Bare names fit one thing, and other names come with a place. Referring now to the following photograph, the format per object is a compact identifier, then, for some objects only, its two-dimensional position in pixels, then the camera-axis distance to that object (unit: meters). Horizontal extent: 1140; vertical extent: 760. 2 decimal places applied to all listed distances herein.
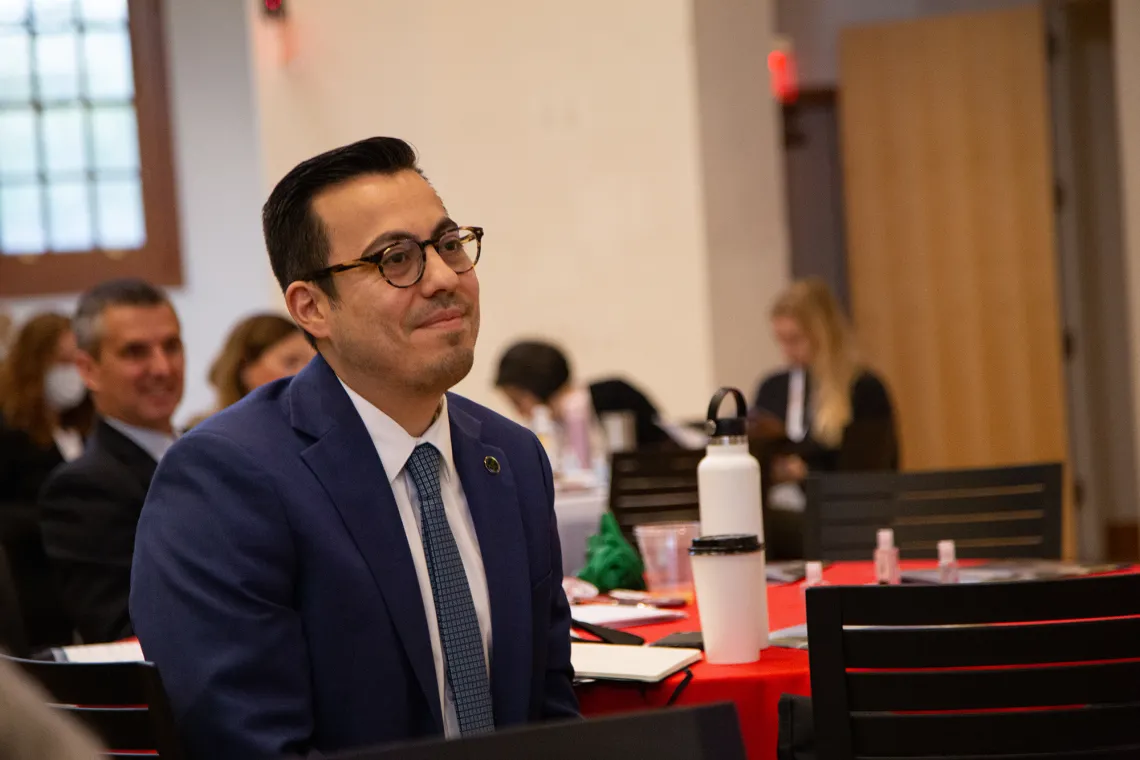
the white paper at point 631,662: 3.77
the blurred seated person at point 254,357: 7.33
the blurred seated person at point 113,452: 5.68
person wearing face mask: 7.47
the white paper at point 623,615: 4.65
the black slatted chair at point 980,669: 3.26
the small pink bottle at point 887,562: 4.83
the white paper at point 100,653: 4.49
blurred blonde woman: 11.38
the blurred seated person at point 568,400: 10.47
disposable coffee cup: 3.95
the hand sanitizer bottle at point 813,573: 4.74
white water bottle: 4.27
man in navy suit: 3.26
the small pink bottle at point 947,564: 4.80
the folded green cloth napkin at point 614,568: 5.35
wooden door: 14.38
